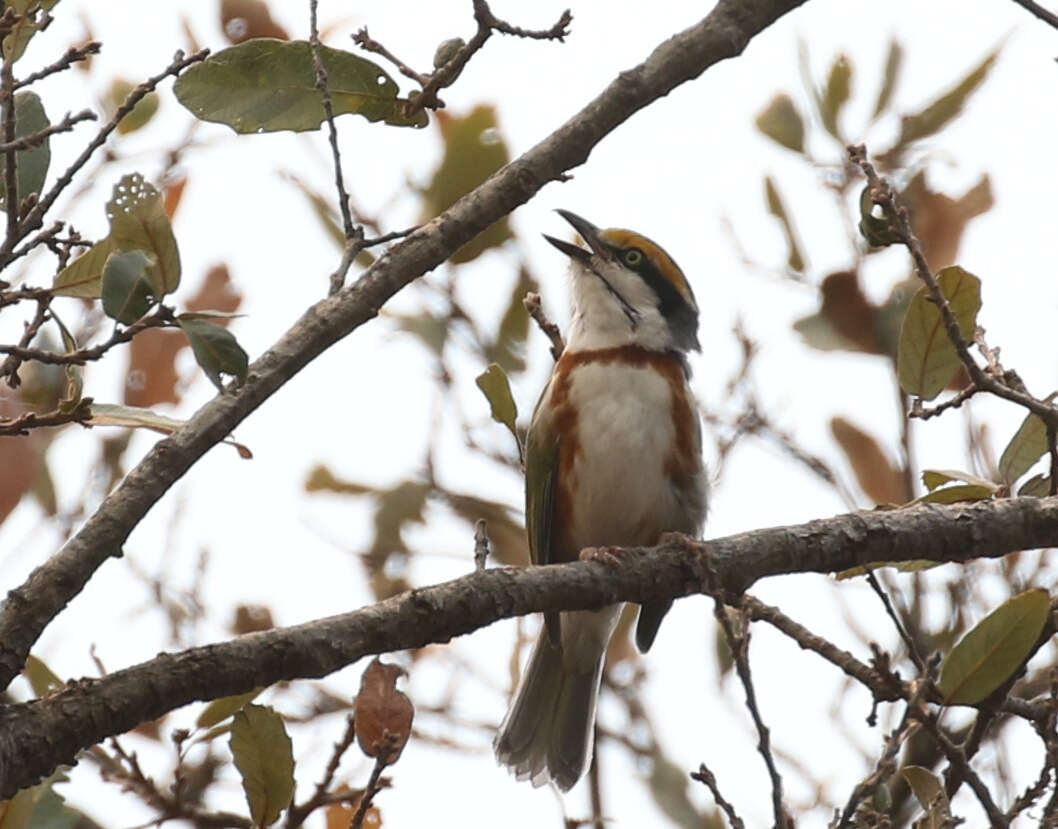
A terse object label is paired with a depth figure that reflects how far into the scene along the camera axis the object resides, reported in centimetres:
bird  1007
